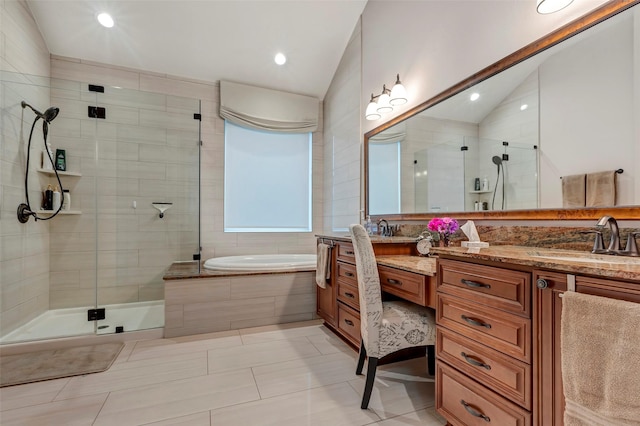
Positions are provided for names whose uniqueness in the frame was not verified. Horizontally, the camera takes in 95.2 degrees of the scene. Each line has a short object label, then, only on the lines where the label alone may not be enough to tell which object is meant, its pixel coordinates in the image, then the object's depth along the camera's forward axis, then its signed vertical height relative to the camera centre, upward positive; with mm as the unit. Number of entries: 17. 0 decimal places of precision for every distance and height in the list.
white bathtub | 2908 -551
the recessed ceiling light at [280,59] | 3592 +1930
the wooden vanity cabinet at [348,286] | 1756 -524
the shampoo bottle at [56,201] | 2879 +125
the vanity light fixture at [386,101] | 2580 +1051
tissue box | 1636 -174
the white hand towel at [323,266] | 2654 -481
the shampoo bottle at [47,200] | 2867 +134
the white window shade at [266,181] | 3881 +463
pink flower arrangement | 1938 -76
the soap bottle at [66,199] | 2982 +148
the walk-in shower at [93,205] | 2545 +95
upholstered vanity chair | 1631 -612
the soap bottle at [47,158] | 2855 +546
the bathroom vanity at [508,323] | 936 -425
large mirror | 1254 +489
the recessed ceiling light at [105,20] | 2919 +1962
